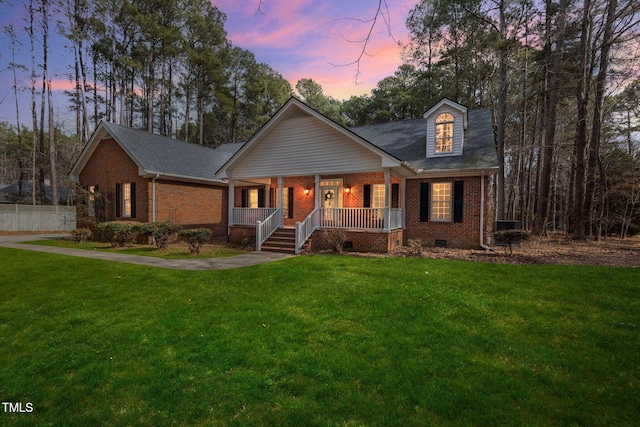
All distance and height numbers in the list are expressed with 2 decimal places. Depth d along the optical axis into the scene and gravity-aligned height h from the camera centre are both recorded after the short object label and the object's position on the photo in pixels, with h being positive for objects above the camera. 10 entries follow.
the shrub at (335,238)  11.02 -1.27
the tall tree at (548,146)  15.16 +3.48
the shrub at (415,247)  10.30 -1.63
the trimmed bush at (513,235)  9.16 -0.89
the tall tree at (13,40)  23.83 +13.95
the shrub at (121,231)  12.98 -1.25
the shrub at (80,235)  14.48 -1.60
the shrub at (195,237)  10.92 -1.27
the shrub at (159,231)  12.12 -1.16
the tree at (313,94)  40.09 +16.40
